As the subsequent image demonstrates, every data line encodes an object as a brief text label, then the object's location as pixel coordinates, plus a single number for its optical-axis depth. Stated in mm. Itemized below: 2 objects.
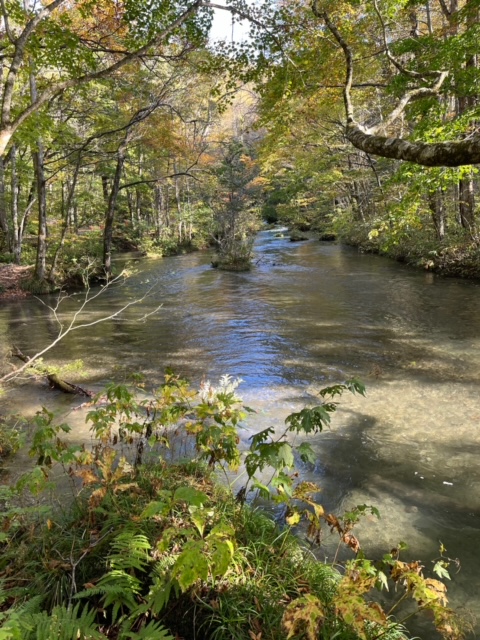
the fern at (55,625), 1699
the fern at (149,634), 1718
